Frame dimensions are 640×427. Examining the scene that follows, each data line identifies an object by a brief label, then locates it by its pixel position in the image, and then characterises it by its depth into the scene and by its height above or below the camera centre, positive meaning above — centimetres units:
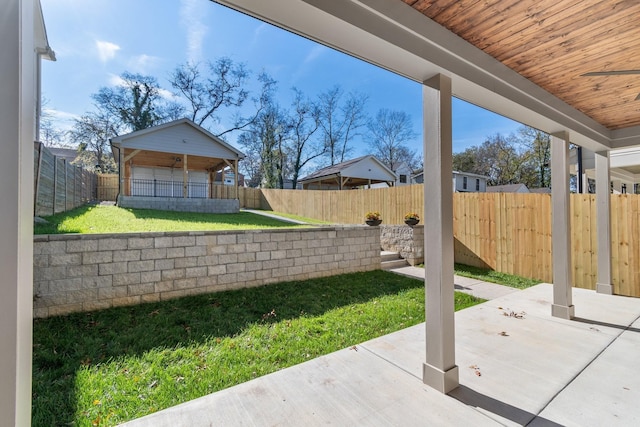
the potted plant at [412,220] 732 -10
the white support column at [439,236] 221 -16
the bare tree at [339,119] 2255 +810
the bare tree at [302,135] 2220 +671
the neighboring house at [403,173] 2437 +376
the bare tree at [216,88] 1884 +901
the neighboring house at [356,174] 1658 +261
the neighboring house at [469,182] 2295 +282
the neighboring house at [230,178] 2844 +418
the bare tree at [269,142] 2175 +599
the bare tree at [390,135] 2452 +728
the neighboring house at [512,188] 2456 +240
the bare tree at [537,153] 2214 +513
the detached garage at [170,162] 1069 +263
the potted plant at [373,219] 719 -6
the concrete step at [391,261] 675 -111
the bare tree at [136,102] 1703 +735
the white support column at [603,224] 456 -16
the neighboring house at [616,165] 757 +155
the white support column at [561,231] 358 -21
